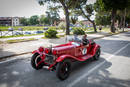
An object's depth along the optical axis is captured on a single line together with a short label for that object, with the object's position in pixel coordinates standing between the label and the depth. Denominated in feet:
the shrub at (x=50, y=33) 51.63
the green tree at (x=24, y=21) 411.91
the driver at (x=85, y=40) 19.24
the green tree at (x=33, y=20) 402.52
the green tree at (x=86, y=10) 88.15
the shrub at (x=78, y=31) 62.43
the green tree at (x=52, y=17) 369.96
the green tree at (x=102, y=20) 209.44
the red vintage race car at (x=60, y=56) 13.64
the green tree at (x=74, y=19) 97.66
